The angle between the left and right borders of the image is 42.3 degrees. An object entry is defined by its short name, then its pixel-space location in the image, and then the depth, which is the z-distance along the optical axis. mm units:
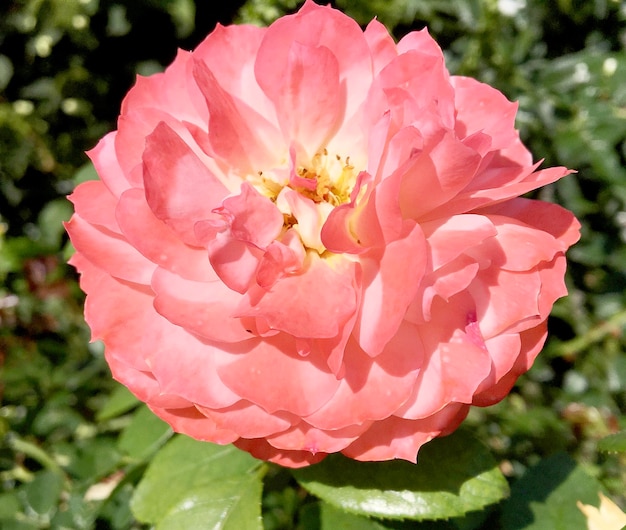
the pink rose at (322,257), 137
